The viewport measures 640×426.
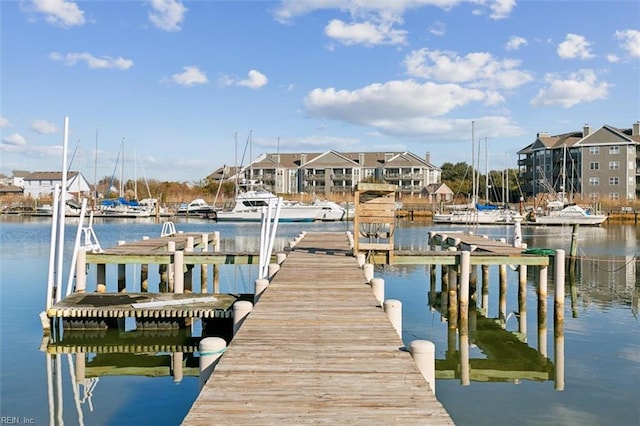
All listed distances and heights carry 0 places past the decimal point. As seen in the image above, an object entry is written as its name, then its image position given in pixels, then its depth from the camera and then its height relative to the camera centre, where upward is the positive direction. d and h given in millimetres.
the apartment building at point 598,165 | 77375 +6213
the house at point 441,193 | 88594 +2658
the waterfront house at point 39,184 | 113438 +5435
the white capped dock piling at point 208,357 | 6664 -1721
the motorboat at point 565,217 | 62781 -817
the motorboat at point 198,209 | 82000 +223
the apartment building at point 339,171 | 95562 +6731
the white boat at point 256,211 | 71812 -78
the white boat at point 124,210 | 78750 +100
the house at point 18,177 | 133500 +8540
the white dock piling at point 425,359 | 6570 -1733
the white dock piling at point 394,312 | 9055 -1630
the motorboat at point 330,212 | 73000 -233
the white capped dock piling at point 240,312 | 9305 -1681
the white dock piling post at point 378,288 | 11328 -1566
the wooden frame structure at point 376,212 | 16703 -57
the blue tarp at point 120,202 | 81750 +1255
